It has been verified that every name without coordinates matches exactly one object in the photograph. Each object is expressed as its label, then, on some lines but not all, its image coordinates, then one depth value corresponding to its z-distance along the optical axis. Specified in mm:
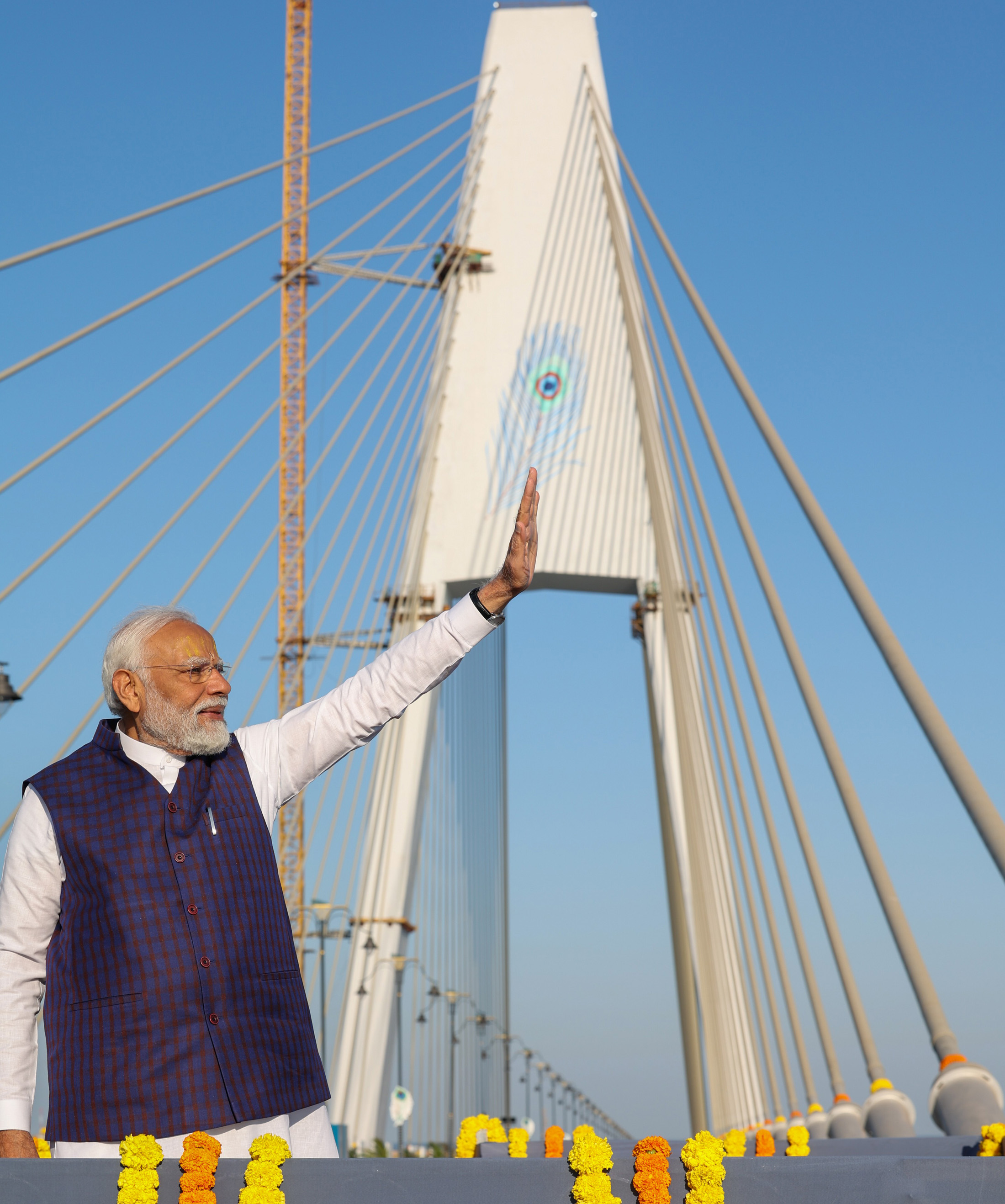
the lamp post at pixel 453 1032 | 32666
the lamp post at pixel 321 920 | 17109
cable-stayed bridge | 11969
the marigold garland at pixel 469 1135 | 4016
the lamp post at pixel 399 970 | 14341
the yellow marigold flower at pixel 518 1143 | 3400
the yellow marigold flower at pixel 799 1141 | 3596
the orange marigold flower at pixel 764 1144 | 3596
